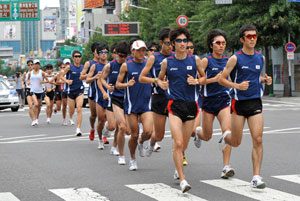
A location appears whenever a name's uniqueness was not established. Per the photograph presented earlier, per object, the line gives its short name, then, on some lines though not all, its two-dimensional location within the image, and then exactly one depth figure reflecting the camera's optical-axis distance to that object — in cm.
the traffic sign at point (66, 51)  8781
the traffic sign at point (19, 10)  4572
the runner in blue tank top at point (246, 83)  817
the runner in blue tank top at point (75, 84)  1638
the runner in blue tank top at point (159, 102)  970
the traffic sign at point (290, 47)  3456
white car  2967
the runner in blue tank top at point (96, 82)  1310
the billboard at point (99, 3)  15962
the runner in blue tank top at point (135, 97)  1001
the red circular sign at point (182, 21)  4431
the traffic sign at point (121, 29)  5794
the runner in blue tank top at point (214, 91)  923
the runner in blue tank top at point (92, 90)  1344
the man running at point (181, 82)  838
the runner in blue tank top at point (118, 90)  1066
